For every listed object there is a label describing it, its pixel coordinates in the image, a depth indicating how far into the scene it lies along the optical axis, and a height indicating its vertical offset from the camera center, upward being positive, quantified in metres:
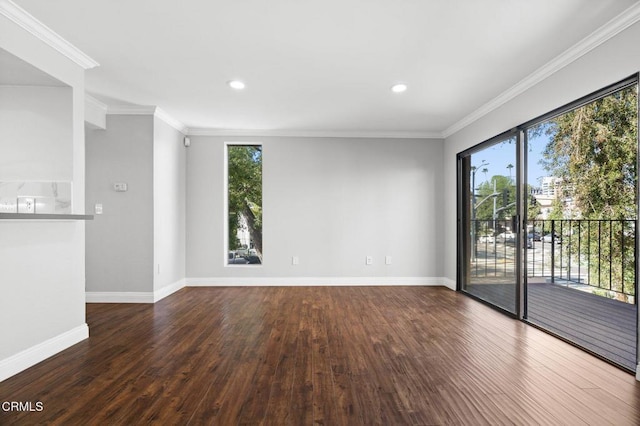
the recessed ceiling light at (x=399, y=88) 3.36 +1.38
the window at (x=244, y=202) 5.29 +0.20
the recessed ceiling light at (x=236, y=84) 3.29 +1.38
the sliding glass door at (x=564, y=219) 3.40 -0.07
